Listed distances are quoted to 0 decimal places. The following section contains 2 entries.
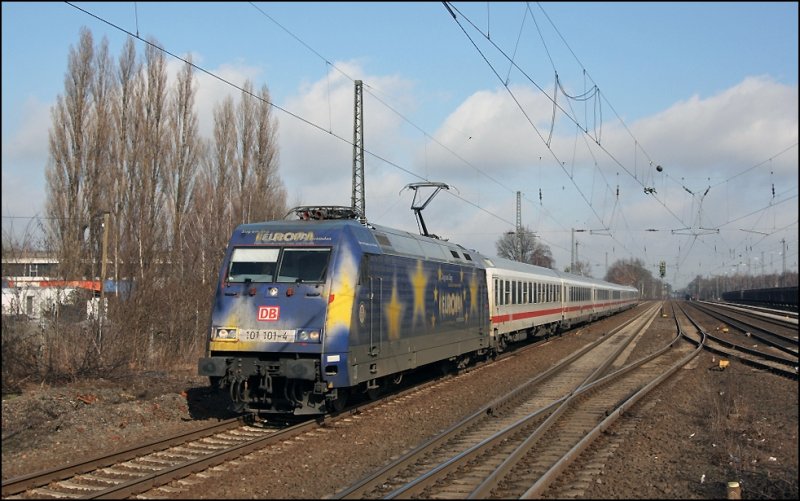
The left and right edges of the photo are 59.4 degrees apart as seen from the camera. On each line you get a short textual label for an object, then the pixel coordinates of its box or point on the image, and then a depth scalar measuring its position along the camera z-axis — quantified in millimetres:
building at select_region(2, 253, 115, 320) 14781
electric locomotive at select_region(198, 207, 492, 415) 11375
